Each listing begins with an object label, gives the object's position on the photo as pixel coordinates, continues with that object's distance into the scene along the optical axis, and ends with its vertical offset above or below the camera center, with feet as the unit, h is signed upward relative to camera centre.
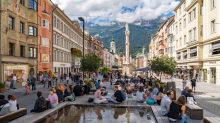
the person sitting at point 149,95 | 35.39 -6.23
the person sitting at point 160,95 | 32.42 -5.72
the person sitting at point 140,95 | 35.86 -6.29
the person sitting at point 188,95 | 29.81 -5.20
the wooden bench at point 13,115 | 21.61 -6.82
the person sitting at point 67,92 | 37.65 -5.86
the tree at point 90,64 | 82.79 +0.98
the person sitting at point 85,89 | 46.49 -6.36
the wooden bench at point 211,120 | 18.86 -6.26
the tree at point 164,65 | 66.01 +0.27
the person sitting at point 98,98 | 34.22 -6.58
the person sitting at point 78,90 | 43.86 -6.27
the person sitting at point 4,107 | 22.58 -5.64
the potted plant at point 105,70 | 139.18 -3.43
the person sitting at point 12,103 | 24.84 -5.47
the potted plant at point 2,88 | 55.78 -7.22
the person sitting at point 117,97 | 34.71 -6.49
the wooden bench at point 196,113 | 24.45 -6.92
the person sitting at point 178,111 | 19.99 -5.43
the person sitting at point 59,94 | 34.04 -5.67
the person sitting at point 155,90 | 38.27 -5.65
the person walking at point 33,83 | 62.44 -6.29
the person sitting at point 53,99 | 30.21 -5.94
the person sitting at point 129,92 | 41.98 -6.61
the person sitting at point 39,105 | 26.84 -6.21
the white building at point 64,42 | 116.92 +20.39
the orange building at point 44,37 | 92.94 +16.81
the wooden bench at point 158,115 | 23.27 -7.52
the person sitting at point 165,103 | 24.13 -5.44
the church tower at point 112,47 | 562.66 +63.56
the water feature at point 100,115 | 24.36 -7.90
